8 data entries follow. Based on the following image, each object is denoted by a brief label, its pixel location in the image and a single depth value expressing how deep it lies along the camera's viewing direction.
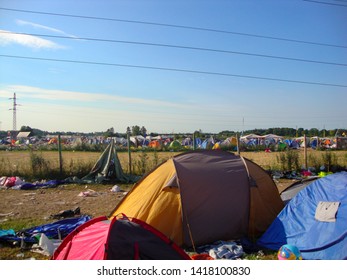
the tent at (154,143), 43.02
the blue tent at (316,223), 4.84
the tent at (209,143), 35.66
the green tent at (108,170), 12.60
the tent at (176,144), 41.60
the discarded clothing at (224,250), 5.16
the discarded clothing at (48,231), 5.78
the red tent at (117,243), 3.79
